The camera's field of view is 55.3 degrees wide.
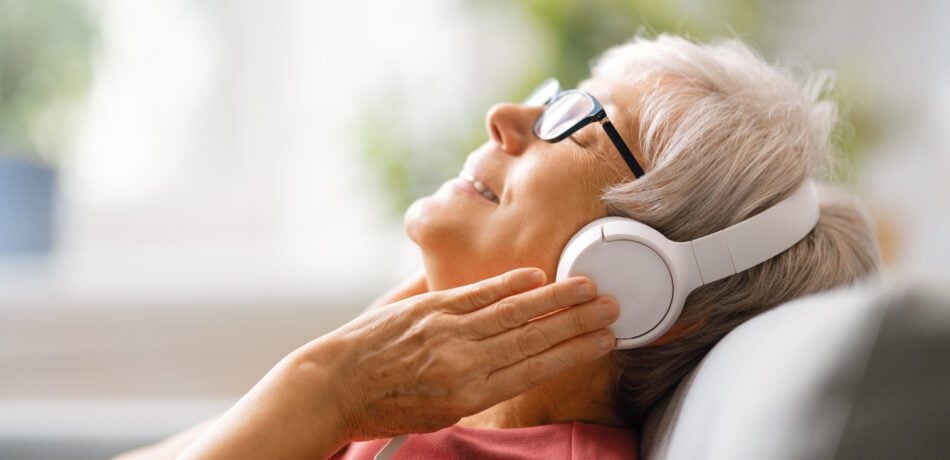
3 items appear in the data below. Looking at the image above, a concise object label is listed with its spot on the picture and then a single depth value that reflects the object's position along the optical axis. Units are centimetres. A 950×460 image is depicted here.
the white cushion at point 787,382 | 72
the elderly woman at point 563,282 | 108
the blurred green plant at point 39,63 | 309
